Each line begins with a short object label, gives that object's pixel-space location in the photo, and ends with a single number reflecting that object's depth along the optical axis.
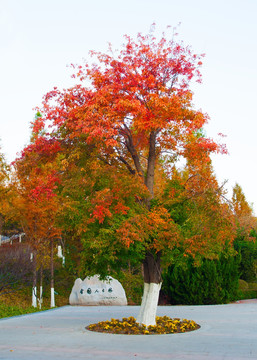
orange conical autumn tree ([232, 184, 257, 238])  38.05
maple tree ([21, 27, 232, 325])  9.03
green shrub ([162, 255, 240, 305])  16.78
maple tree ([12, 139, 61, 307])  16.45
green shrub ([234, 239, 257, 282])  23.47
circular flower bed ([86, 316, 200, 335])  9.41
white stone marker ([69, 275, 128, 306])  17.00
